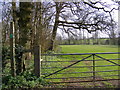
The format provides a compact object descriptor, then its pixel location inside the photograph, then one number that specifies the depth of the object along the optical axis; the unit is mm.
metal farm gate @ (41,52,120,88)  3879
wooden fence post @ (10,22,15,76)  3984
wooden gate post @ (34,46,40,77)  3953
